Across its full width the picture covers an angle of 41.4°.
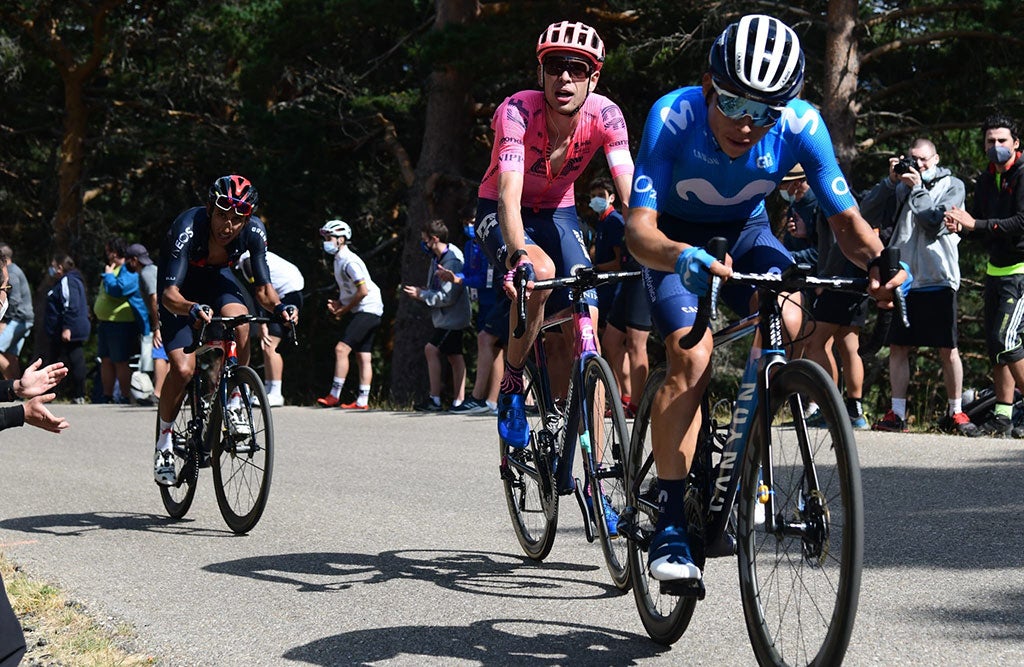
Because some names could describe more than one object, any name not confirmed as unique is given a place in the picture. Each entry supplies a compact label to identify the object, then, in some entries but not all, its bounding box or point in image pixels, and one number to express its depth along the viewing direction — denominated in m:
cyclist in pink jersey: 6.27
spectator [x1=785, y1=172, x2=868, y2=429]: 10.50
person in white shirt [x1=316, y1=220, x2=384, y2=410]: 15.42
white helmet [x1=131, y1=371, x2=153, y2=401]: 17.64
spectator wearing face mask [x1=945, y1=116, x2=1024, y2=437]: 9.95
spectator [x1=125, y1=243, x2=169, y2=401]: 16.21
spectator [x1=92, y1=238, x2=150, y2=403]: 17.36
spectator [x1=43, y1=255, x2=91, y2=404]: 18.30
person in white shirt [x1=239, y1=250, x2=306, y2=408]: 14.58
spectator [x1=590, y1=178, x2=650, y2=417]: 11.12
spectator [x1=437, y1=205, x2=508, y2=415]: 13.79
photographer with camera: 10.33
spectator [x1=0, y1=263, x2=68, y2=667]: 4.37
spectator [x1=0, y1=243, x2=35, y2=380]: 17.89
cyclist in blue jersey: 4.38
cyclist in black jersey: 7.88
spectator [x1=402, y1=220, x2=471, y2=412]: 14.61
